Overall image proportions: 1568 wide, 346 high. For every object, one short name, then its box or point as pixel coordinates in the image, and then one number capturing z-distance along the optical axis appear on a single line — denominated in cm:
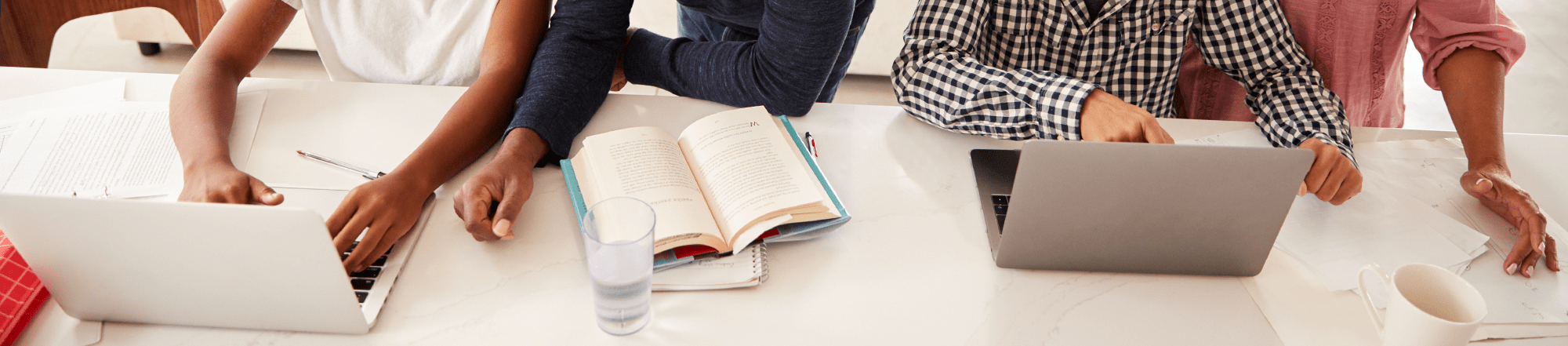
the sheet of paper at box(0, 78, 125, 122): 89
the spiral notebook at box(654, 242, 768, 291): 67
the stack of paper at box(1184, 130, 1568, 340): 67
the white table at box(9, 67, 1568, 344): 62
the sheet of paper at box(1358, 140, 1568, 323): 67
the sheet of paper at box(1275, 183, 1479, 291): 72
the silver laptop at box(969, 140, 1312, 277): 62
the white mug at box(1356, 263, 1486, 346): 55
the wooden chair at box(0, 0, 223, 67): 171
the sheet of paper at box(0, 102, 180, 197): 76
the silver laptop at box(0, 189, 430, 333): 52
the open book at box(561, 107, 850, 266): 70
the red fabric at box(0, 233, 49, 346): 58
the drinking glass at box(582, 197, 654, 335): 58
